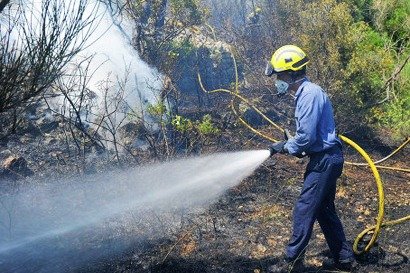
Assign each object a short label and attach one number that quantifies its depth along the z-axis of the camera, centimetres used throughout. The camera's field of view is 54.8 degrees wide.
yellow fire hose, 383
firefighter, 356
